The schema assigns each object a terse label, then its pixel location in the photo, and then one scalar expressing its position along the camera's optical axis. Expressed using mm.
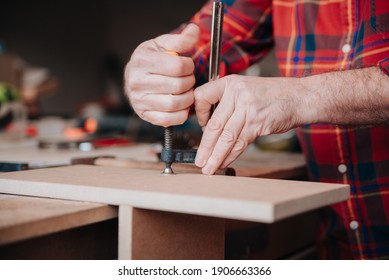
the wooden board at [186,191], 906
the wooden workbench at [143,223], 941
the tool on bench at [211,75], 1100
